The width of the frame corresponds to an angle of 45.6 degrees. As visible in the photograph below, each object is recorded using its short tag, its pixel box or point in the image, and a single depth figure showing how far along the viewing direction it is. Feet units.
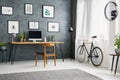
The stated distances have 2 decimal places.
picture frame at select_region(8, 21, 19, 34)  17.28
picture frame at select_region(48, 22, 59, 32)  18.68
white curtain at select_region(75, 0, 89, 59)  17.36
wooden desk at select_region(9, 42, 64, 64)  17.37
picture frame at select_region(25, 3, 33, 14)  17.77
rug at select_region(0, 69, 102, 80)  10.72
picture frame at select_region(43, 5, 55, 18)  18.43
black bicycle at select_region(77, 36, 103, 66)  14.72
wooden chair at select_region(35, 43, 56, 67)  14.19
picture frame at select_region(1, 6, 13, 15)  17.05
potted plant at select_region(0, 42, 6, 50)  16.23
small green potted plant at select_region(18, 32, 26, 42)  17.03
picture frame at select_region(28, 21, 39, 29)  17.95
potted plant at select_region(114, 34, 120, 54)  11.01
